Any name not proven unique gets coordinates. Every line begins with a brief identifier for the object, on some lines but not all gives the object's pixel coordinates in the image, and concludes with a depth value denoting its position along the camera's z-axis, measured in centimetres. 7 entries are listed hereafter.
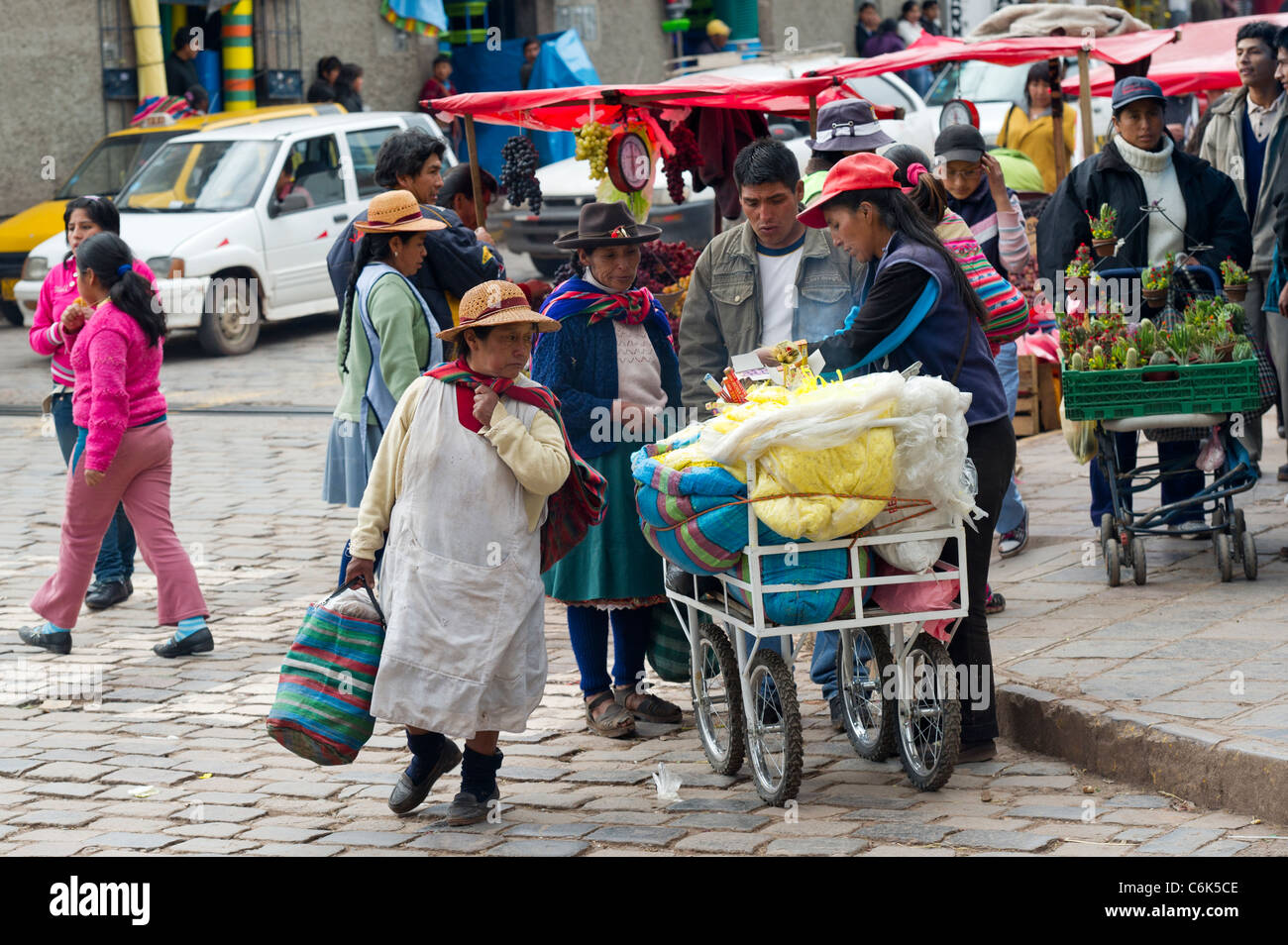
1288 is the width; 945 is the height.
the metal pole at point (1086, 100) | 1161
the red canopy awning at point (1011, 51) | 1099
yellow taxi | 1686
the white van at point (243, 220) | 1533
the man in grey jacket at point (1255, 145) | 845
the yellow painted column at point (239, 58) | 2192
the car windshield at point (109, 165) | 1772
